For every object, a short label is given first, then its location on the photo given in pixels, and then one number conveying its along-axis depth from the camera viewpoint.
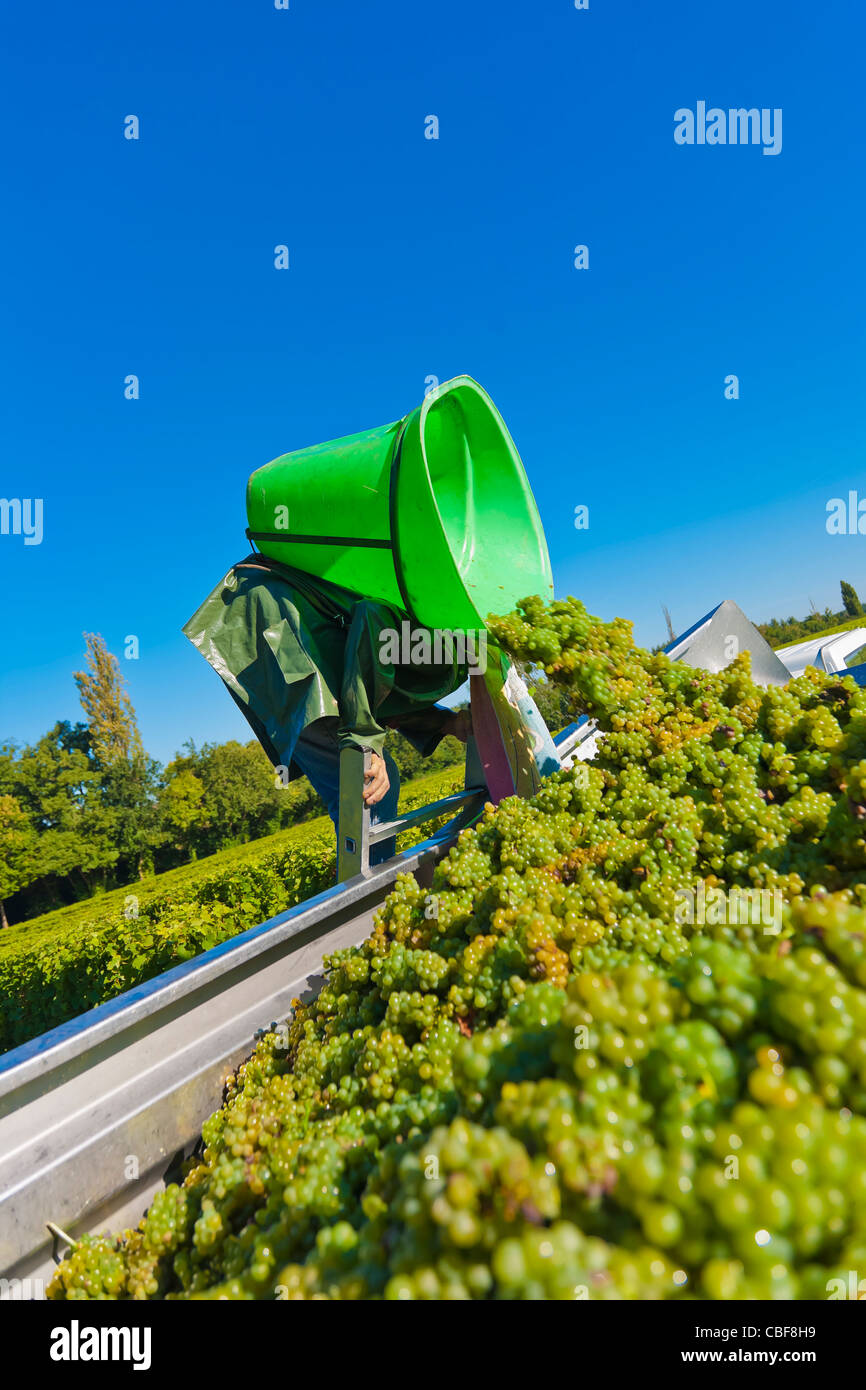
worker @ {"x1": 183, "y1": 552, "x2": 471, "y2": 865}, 2.73
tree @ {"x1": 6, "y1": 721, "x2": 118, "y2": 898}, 30.84
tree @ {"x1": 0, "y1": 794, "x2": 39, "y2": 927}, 29.20
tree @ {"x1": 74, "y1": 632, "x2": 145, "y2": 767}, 38.41
